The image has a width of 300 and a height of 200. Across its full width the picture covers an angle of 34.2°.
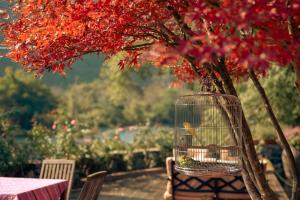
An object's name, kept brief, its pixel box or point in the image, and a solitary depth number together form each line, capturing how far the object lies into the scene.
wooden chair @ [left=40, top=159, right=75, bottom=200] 5.50
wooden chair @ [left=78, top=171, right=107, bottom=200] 4.21
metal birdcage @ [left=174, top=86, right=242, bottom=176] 4.36
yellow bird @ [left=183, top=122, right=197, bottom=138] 5.78
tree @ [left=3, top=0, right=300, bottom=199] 2.99
